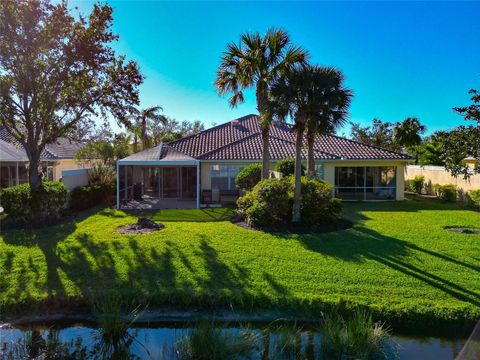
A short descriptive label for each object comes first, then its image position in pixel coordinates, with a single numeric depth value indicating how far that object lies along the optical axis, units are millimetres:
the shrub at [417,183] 26984
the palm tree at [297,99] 12289
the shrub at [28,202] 13391
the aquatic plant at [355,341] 5273
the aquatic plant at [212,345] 5168
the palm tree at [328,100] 12328
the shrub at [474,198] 18581
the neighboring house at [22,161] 20628
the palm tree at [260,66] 13750
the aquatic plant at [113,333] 5598
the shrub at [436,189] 23788
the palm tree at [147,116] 30453
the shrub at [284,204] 12727
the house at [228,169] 20359
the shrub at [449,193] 21578
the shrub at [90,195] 17641
